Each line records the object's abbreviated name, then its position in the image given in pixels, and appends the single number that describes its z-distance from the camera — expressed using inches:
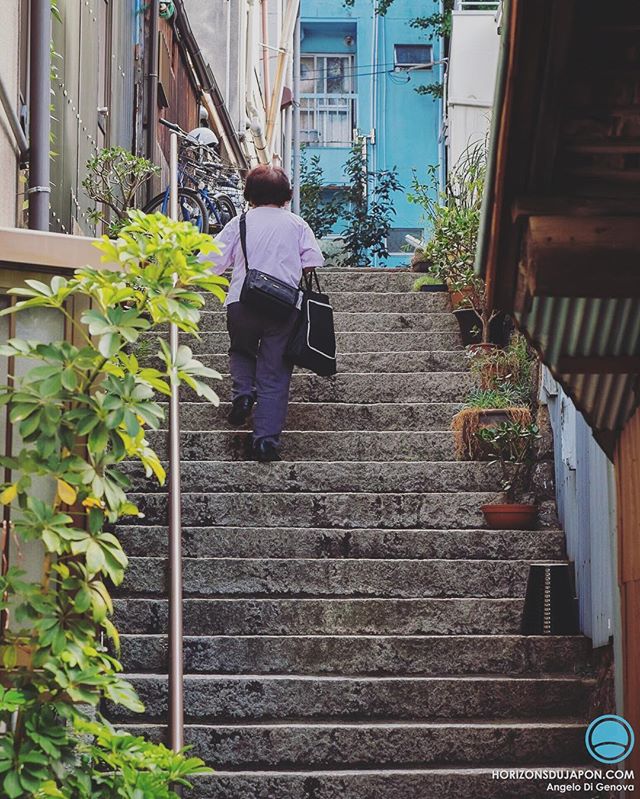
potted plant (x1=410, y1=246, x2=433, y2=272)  423.8
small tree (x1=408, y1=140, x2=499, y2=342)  375.9
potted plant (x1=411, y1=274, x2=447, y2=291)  406.0
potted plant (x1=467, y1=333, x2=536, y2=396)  331.0
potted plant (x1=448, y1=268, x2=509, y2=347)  370.6
